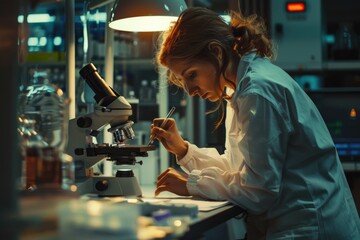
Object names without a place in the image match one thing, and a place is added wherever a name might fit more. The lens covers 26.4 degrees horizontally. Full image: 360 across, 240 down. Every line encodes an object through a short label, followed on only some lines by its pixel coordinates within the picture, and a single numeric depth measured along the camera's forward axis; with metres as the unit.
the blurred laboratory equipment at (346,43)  3.55
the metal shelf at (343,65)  3.53
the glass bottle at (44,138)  1.49
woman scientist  1.83
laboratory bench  1.17
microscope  2.01
